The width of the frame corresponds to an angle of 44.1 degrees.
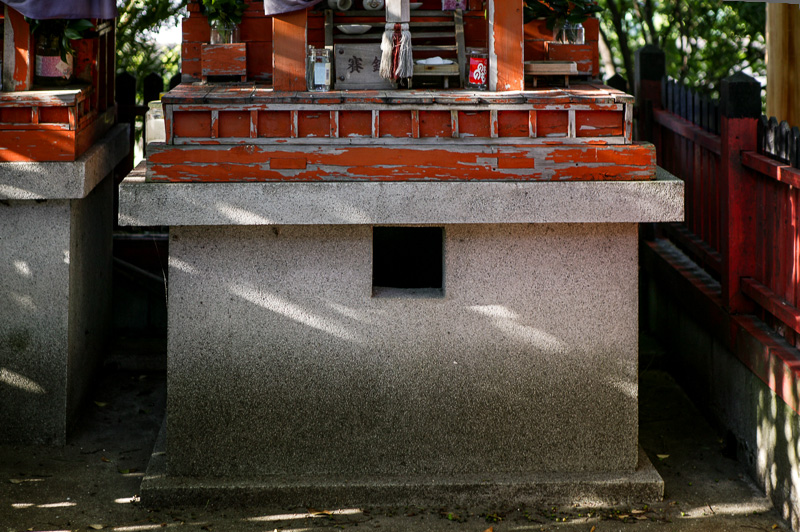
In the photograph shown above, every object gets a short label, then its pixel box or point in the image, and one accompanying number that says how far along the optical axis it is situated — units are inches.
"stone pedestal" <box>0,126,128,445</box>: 225.6
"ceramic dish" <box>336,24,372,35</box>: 230.2
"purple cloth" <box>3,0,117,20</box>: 227.5
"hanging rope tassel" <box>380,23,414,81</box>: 210.7
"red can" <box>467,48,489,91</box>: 215.6
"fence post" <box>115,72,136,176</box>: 305.0
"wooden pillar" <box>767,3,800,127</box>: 306.7
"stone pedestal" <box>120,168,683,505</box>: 202.1
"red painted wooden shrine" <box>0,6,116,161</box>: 224.8
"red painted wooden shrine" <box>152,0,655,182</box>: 200.8
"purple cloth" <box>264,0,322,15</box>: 209.8
